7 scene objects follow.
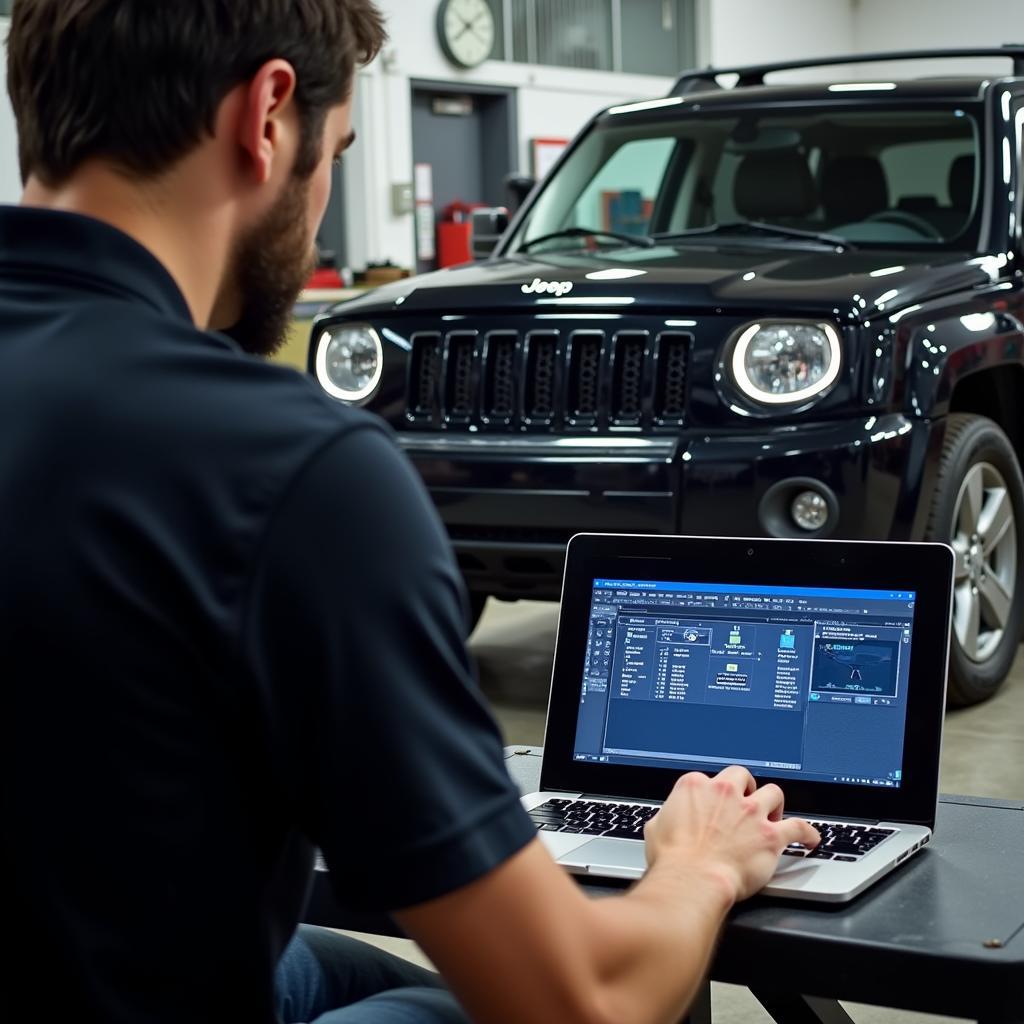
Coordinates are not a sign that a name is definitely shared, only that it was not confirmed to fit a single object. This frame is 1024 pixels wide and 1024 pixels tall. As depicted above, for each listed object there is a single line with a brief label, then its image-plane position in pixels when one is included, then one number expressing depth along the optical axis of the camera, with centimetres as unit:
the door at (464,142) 1296
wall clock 1273
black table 121
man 92
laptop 156
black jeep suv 374
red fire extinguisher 1277
